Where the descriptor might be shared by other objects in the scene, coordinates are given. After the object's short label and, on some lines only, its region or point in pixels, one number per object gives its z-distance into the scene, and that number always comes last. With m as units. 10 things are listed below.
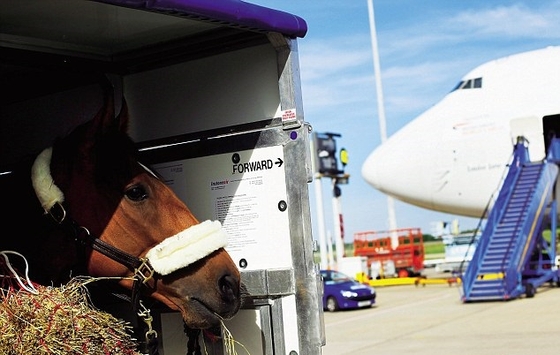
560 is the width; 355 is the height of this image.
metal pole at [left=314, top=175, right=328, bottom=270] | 28.83
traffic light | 28.81
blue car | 19.77
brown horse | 3.81
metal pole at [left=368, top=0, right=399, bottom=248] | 35.47
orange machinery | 27.67
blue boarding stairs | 18.19
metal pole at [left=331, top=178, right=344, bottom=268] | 29.67
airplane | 19.67
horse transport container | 4.16
